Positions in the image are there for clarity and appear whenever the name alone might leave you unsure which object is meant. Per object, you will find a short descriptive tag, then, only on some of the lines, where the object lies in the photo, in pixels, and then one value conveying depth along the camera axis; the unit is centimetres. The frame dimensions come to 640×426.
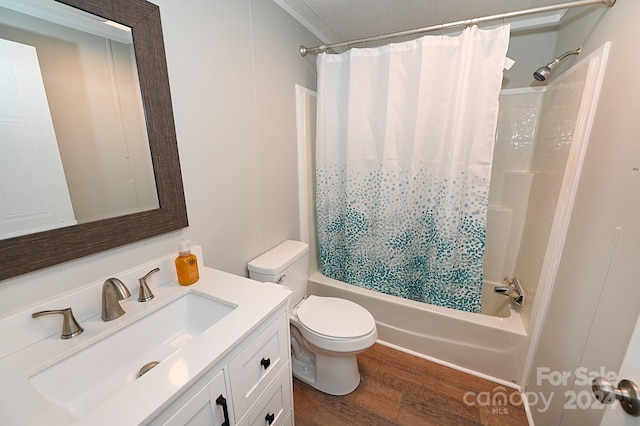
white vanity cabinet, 62
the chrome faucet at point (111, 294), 79
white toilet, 131
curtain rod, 105
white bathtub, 147
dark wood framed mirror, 69
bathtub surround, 121
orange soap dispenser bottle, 99
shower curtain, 139
